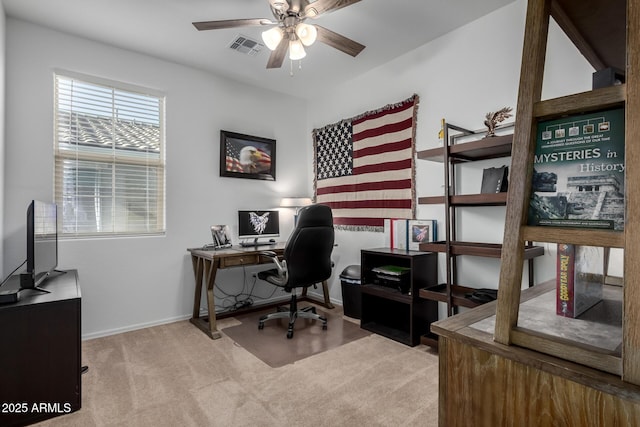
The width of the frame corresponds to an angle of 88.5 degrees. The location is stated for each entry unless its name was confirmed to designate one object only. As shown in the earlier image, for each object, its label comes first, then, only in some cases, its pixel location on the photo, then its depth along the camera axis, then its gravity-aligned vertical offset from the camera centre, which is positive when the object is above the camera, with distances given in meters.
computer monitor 3.56 -0.20
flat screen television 1.89 -0.24
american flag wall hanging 3.21 +0.46
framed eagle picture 3.68 +0.59
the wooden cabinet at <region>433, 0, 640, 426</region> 0.52 -0.26
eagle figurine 2.35 +0.65
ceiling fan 2.04 +1.20
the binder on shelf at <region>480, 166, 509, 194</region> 2.33 +0.21
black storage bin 3.38 -0.88
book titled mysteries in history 0.57 +0.07
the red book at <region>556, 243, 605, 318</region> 0.80 -0.19
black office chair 2.87 -0.46
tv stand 1.70 -0.81
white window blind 2.84 +0.44
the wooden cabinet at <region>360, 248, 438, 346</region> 2.72 -0.79
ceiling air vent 2.88 +1.47
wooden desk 2.96 -0.54
